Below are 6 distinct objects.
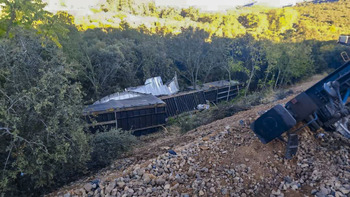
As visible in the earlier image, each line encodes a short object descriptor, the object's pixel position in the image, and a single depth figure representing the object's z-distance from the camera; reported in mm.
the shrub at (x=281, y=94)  15245
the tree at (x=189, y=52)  21375
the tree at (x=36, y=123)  5203
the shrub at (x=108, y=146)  7637
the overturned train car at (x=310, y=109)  4914
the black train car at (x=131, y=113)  11812
